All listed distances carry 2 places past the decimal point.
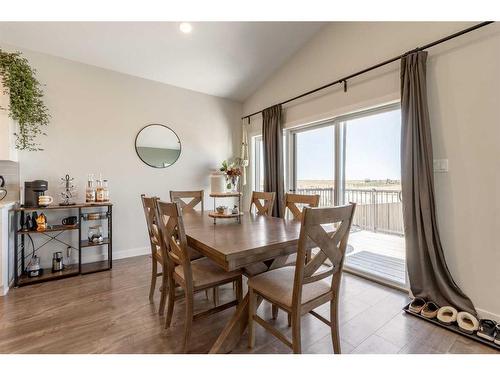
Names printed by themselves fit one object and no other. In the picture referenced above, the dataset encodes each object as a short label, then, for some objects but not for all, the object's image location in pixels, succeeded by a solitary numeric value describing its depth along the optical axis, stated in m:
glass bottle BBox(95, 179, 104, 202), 3.01
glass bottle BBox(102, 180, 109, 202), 3.05
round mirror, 3.54
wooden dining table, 1.33
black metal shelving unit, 2.58
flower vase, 3.56
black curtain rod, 1.85
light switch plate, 2.07
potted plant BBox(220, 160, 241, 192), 3.01
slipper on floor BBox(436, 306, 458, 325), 1.84
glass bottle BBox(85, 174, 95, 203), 2.97
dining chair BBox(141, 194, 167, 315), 1.91
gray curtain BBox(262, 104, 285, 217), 3.62
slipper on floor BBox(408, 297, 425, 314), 2.00
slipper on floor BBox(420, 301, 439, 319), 1.91
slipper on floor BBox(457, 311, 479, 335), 1.73
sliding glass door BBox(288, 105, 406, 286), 2.64
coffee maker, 2.60
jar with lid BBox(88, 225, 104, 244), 3.03
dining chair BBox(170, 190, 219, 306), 2.88
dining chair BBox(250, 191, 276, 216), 2.72
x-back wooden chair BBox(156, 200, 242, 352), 1.48
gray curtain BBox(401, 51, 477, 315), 2.04
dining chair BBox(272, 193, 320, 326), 2.13
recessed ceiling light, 2.63
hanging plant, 2.44
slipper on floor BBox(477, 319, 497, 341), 1.65
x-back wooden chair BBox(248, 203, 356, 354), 1.24
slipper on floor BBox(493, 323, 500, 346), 1.60
